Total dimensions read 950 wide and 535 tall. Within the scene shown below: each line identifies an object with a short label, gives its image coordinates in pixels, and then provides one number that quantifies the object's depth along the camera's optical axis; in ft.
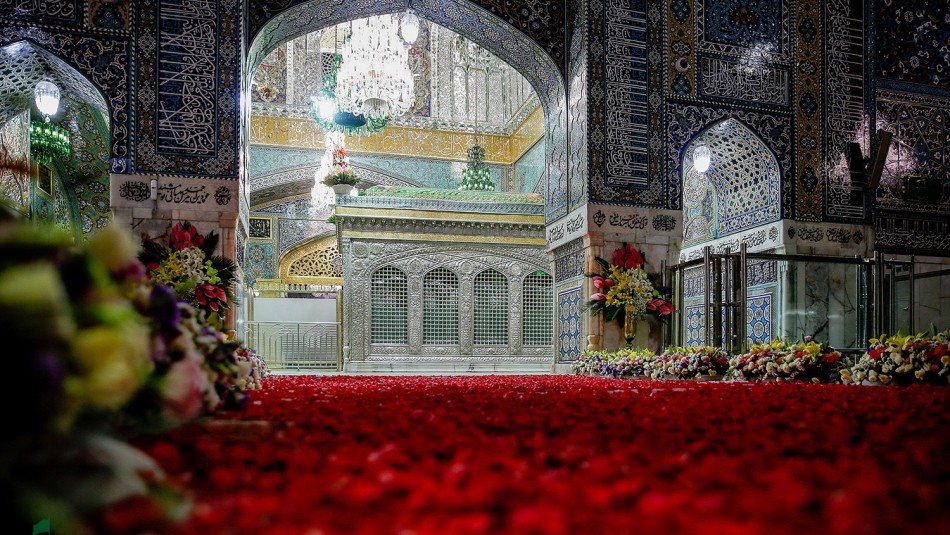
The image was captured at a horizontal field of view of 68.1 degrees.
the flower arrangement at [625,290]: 24.03
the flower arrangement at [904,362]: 13.66
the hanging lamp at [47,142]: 27.58
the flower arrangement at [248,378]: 9.27
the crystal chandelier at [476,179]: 43.52
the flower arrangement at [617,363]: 21.79
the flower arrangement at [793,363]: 17.21
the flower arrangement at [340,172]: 37.22
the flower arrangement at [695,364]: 19.11
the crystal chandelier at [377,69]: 31.60
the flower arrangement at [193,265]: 20.04
